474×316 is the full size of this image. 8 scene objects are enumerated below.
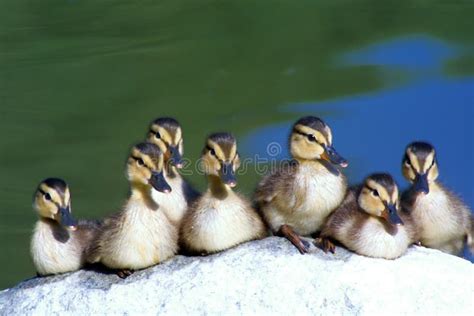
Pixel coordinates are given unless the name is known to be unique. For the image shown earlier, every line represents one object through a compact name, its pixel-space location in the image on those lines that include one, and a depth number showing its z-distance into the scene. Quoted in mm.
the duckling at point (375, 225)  10812
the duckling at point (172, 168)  11828
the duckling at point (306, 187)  11383
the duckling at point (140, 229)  11148
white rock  10578
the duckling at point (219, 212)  11180
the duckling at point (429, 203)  11555
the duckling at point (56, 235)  11414
